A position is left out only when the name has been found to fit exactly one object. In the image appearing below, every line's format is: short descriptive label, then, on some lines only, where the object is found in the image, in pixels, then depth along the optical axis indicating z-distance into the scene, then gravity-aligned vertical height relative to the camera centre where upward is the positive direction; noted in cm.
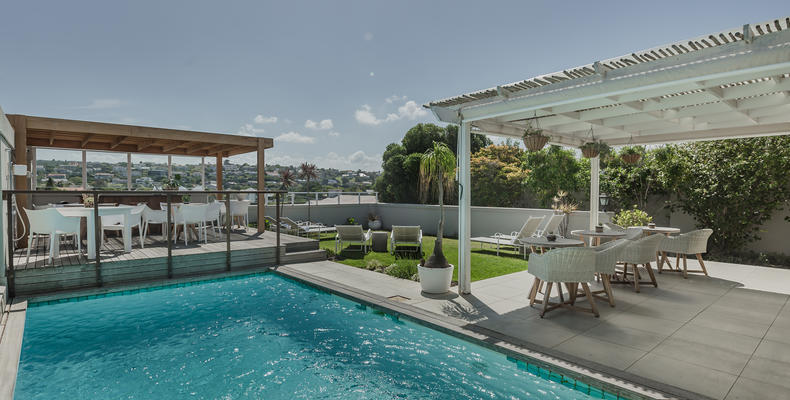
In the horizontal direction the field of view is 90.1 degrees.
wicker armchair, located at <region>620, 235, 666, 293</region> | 552 -83
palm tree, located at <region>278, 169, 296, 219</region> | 2627 +87
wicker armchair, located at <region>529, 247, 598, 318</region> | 439 -85
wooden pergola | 734 +130
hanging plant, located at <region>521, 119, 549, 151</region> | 575 +78
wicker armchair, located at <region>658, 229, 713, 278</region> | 648 -83
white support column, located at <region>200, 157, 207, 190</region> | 1377 +70
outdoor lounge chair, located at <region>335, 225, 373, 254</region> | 929 -102
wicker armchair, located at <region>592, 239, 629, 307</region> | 468 -82
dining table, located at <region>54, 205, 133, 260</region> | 605 -34
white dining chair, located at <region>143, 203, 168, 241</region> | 797 -50
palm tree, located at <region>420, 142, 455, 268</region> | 625 +42
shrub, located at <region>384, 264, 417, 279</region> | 682 -139
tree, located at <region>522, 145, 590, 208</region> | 1296 +67
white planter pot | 552 -122
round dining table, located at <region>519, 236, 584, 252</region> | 520 -68
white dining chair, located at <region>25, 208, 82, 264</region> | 580 -47
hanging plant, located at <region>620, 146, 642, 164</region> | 771 +74
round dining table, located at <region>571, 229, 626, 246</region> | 641 -69
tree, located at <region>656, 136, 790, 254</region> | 817 +23
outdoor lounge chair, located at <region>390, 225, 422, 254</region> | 934 -105
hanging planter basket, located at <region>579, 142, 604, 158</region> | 702 +79
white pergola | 316 +118
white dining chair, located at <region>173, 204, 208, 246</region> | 780 -46
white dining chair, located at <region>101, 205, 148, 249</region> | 722 -55
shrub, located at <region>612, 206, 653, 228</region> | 929 -62
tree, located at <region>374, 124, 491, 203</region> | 2011 +169
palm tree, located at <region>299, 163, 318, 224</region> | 3001 +159
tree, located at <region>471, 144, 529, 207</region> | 1547 +46
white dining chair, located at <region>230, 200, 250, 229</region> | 1034 -43
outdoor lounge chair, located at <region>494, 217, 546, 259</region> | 919 -90
